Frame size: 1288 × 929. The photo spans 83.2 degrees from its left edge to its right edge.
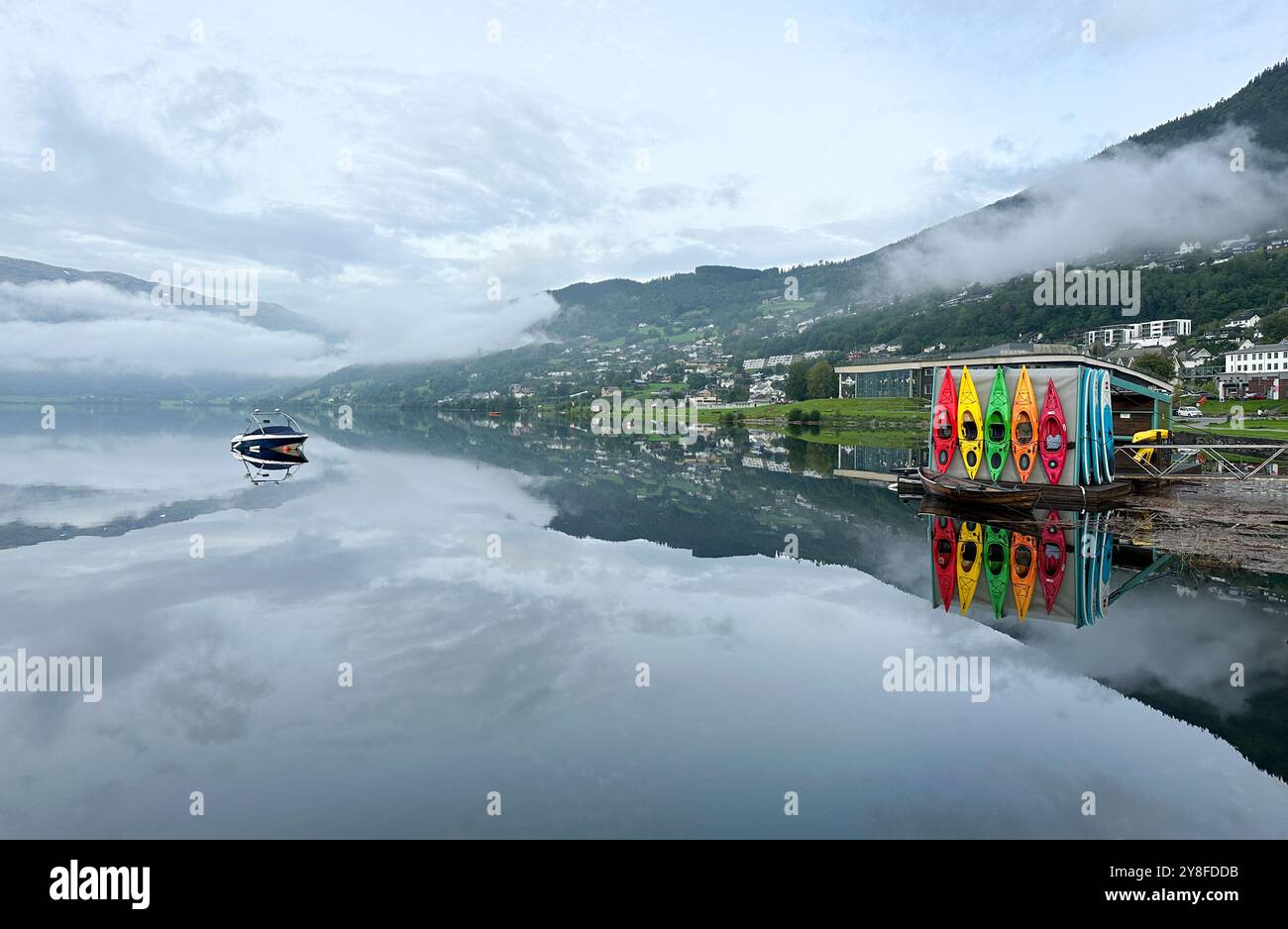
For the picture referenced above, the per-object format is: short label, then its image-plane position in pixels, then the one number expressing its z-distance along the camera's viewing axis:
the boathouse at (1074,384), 29.42
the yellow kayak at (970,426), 30.78
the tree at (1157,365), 81.70
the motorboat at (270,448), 53.00
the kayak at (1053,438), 29.11
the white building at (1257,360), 89.19
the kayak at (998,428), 30.05
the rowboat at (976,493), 28.56
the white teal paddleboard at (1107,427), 31.39
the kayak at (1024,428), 29.36
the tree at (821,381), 125.69
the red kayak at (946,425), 32.09
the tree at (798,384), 127.81
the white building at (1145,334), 142.38
